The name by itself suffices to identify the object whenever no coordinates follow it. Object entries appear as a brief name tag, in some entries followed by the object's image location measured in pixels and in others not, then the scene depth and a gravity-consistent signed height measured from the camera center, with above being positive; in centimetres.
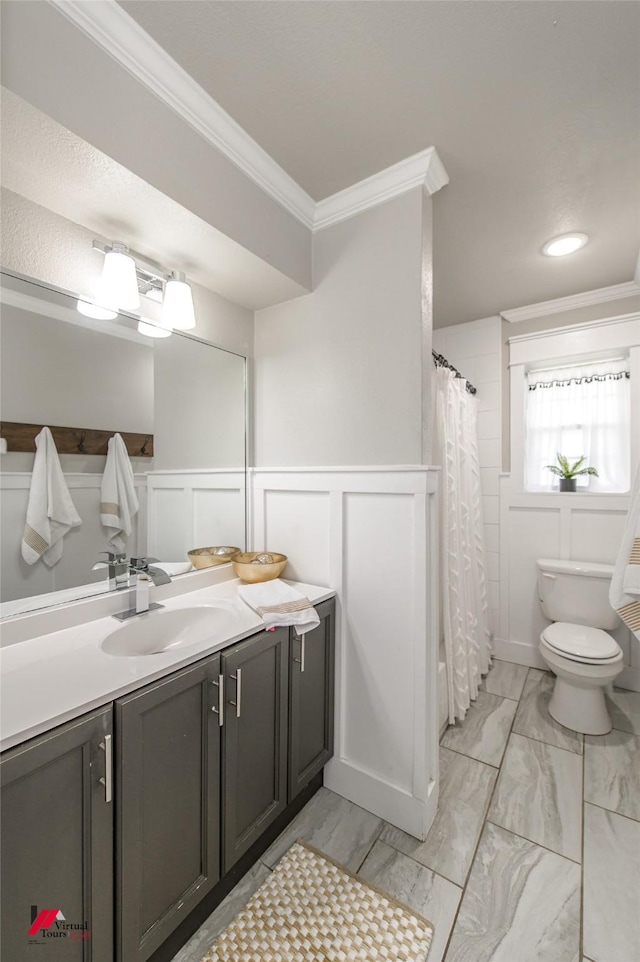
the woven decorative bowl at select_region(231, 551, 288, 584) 168 -38
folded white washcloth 132 -45
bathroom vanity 75 -77
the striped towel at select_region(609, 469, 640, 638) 126 -32
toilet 195 -88
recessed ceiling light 190 +121
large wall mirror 113 +21
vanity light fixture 127 +68
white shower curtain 203 -35
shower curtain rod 195 +62
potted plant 255 +6
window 247 +40
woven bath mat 107 -132
